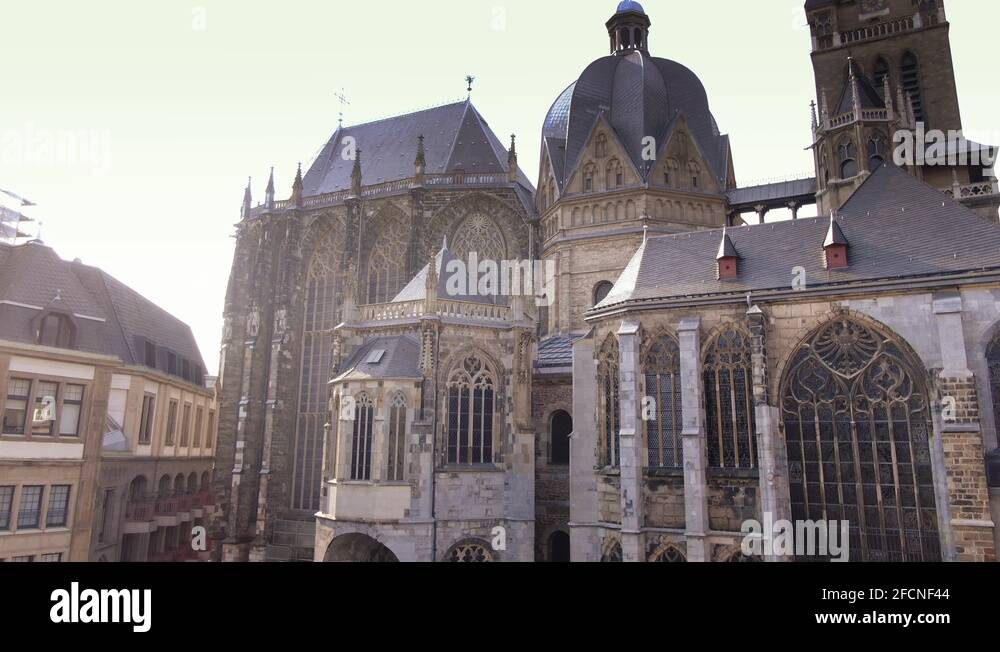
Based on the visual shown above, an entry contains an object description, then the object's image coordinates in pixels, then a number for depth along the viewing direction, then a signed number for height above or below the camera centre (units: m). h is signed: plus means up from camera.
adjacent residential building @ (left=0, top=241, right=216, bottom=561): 20.34 +1.10
